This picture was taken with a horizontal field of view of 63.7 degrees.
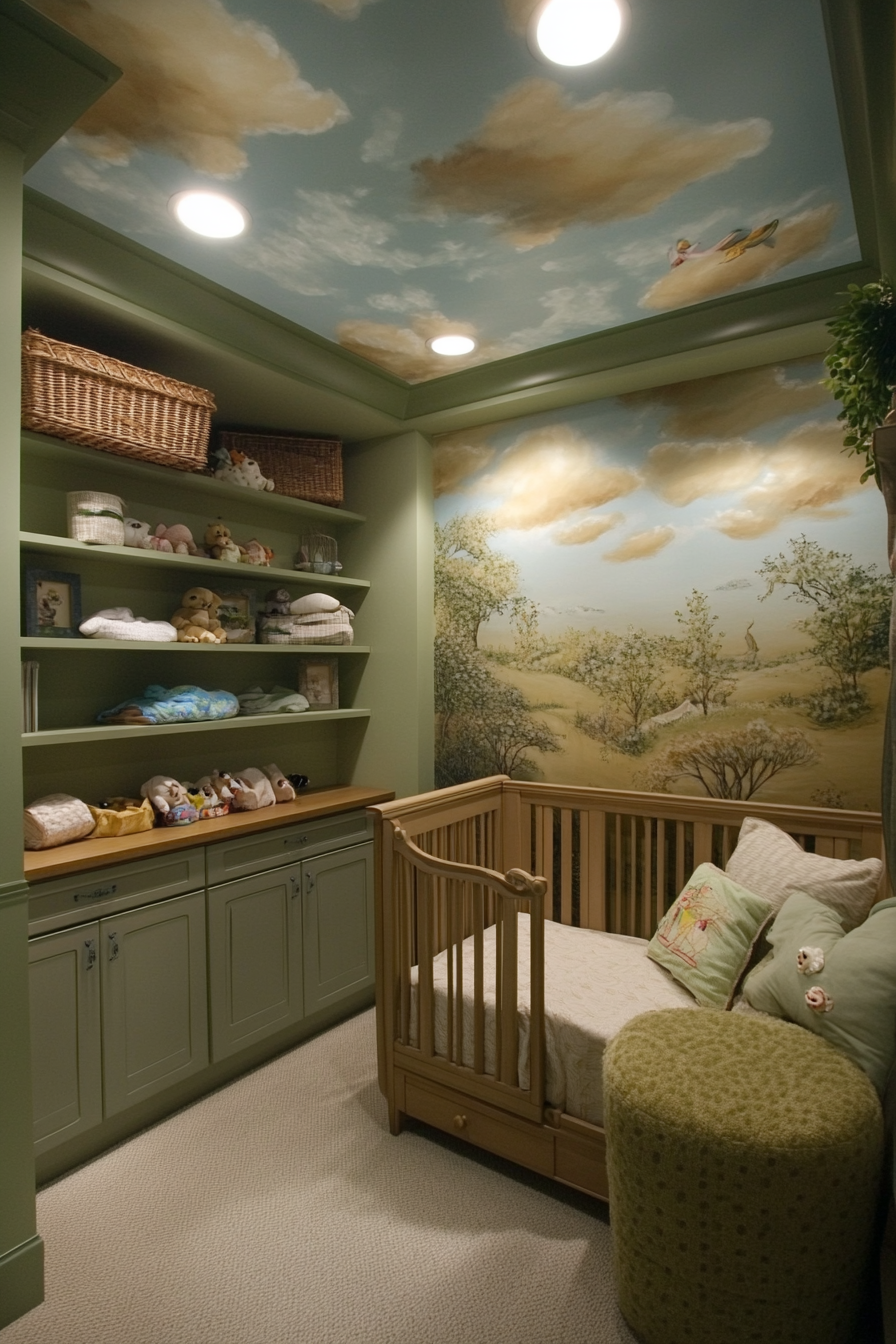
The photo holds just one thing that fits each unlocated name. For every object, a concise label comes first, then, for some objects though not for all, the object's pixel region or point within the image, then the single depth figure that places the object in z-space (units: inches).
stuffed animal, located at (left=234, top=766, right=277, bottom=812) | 111.3
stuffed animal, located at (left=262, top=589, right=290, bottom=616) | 123.8
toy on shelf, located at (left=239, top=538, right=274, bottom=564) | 116.8
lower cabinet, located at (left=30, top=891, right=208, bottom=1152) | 80.1
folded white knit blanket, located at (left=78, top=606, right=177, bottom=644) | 92.9
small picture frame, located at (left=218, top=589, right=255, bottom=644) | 116.3
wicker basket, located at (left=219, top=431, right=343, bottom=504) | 120.3
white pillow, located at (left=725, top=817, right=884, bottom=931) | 80.6
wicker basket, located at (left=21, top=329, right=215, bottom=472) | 82.9
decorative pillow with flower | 62.6
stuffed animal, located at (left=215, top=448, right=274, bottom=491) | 112.5
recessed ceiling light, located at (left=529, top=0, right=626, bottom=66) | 52.9
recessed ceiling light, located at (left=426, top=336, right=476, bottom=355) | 106.7
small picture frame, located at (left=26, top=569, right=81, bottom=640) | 90.7
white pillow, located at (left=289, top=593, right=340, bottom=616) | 123.6
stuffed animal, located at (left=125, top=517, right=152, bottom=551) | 98.0
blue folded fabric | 98.4
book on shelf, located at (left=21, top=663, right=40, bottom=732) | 87.1
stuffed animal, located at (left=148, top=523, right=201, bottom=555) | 102.4
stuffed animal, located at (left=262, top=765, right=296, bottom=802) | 118.1
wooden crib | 78.1
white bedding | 75.6
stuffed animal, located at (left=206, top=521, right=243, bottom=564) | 110.7
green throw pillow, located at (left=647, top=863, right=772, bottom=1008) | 82.2
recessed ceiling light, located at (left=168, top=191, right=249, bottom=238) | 74.9
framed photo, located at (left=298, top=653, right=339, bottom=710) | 131.4
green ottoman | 53.4
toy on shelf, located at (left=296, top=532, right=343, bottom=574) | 128.3
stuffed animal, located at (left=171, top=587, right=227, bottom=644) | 105.2
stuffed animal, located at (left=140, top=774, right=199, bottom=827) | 100.3
